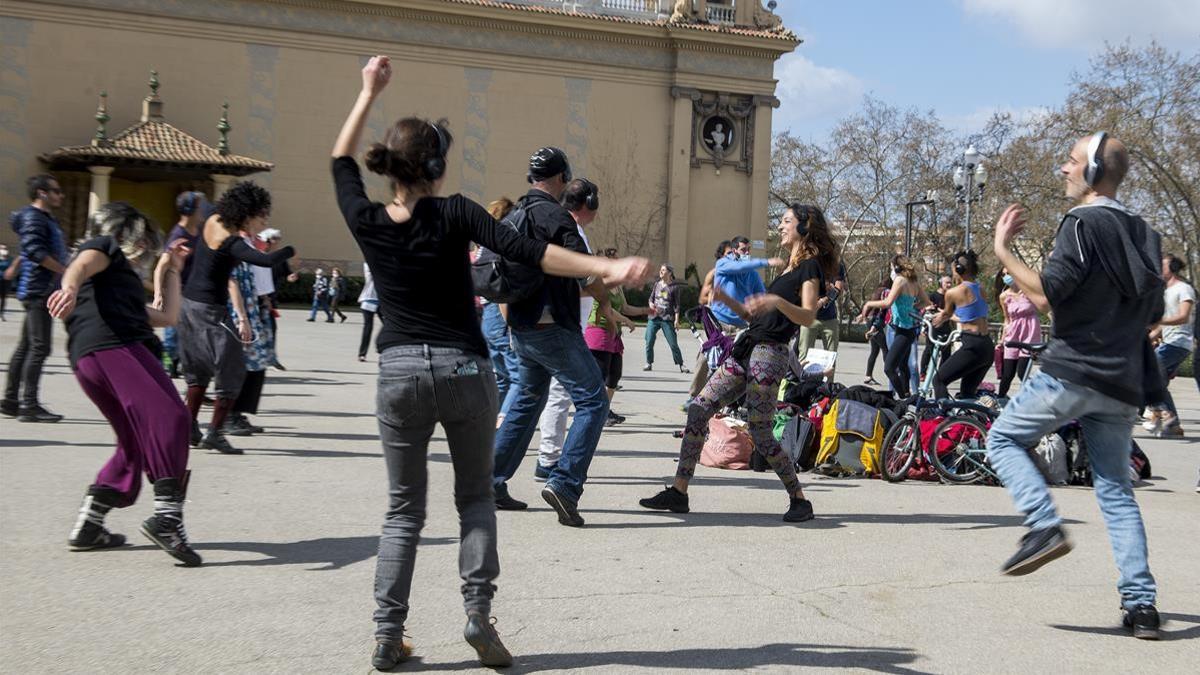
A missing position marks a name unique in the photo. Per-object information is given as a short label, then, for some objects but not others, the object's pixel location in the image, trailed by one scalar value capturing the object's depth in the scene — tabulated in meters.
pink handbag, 9.66
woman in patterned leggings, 7.17
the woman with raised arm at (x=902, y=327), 14.20
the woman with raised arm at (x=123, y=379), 5.74
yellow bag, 9.48
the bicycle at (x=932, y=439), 9.38
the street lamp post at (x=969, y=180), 27.25
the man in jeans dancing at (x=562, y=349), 6.94
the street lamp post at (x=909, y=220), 31.58
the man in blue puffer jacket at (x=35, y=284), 9.87
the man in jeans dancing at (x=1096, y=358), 5.05
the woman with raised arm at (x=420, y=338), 4.20
